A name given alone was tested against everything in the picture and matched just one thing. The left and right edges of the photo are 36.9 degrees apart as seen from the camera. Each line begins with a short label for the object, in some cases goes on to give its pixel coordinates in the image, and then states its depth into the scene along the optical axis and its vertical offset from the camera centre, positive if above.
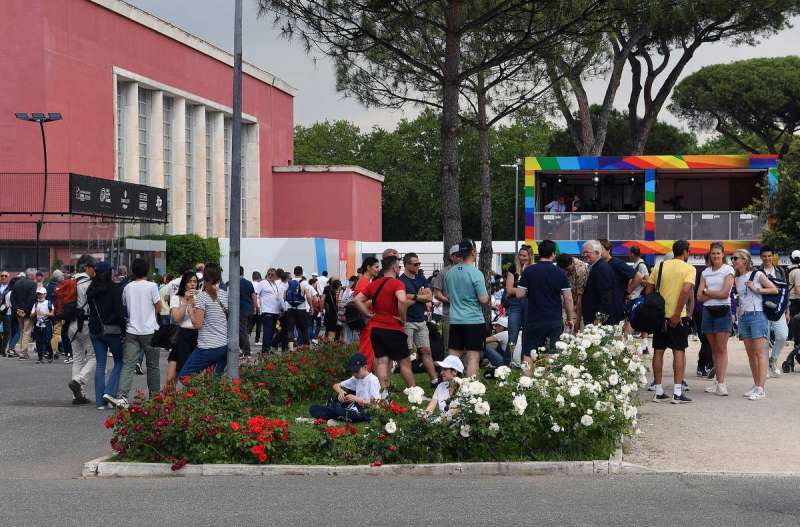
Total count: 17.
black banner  34.16 +1.33
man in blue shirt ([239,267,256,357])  16.86 -0.88
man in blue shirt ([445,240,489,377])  12.57 -0.75
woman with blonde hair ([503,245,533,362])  15.89 -0.88
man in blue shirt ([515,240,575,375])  12.62 -0.54
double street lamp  36.12 +3.81
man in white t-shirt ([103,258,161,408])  13.53 -0.88
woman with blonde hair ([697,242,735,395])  13.29 -0.62
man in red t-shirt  12.77 -0.86
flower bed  9.27 -1.45
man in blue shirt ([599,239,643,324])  15.12 -0.46
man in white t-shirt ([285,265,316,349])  22.59 -1.19
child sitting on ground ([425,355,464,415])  10.38 -1.18
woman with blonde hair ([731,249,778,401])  13.25 -0.86
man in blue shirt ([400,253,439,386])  14.58 -0.91
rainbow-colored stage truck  40.38 +1.62
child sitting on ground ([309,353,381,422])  11.38 -1.45
